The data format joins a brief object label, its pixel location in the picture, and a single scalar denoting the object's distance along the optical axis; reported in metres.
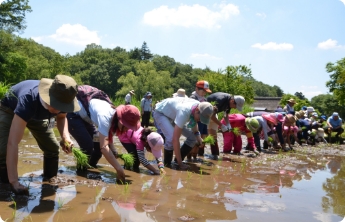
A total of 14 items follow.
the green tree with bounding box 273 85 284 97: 122.01
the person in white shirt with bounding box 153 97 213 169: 5.28
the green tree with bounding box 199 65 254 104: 27.61
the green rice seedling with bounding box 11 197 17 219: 2.75
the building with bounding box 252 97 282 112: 62.03
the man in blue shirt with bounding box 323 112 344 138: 14.58
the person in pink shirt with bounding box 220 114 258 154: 8.14
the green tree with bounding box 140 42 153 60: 94.06
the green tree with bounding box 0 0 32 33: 32.09
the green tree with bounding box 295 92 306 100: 90.76
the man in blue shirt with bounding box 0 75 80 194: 3.12
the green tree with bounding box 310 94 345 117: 60.86
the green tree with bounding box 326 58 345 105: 27.51
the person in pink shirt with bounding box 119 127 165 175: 5.02
